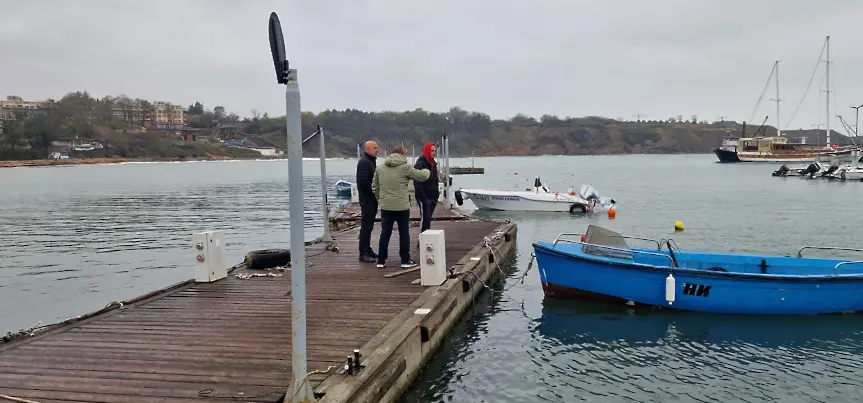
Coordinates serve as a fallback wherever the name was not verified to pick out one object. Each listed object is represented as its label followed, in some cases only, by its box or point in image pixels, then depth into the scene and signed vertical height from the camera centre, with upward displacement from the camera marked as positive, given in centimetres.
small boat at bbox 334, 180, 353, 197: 3947 -149
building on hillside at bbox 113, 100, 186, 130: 18500 +1685
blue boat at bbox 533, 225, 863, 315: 941 -191
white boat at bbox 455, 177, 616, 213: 2881 -183
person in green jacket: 919 -34
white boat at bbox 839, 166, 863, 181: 4891 -142
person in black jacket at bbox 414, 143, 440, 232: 1155 -60
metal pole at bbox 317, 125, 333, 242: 1218 -57
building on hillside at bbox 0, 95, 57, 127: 15125 +1724
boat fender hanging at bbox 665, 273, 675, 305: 958 -202
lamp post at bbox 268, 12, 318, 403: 404 -11
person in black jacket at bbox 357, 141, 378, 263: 961 -26
